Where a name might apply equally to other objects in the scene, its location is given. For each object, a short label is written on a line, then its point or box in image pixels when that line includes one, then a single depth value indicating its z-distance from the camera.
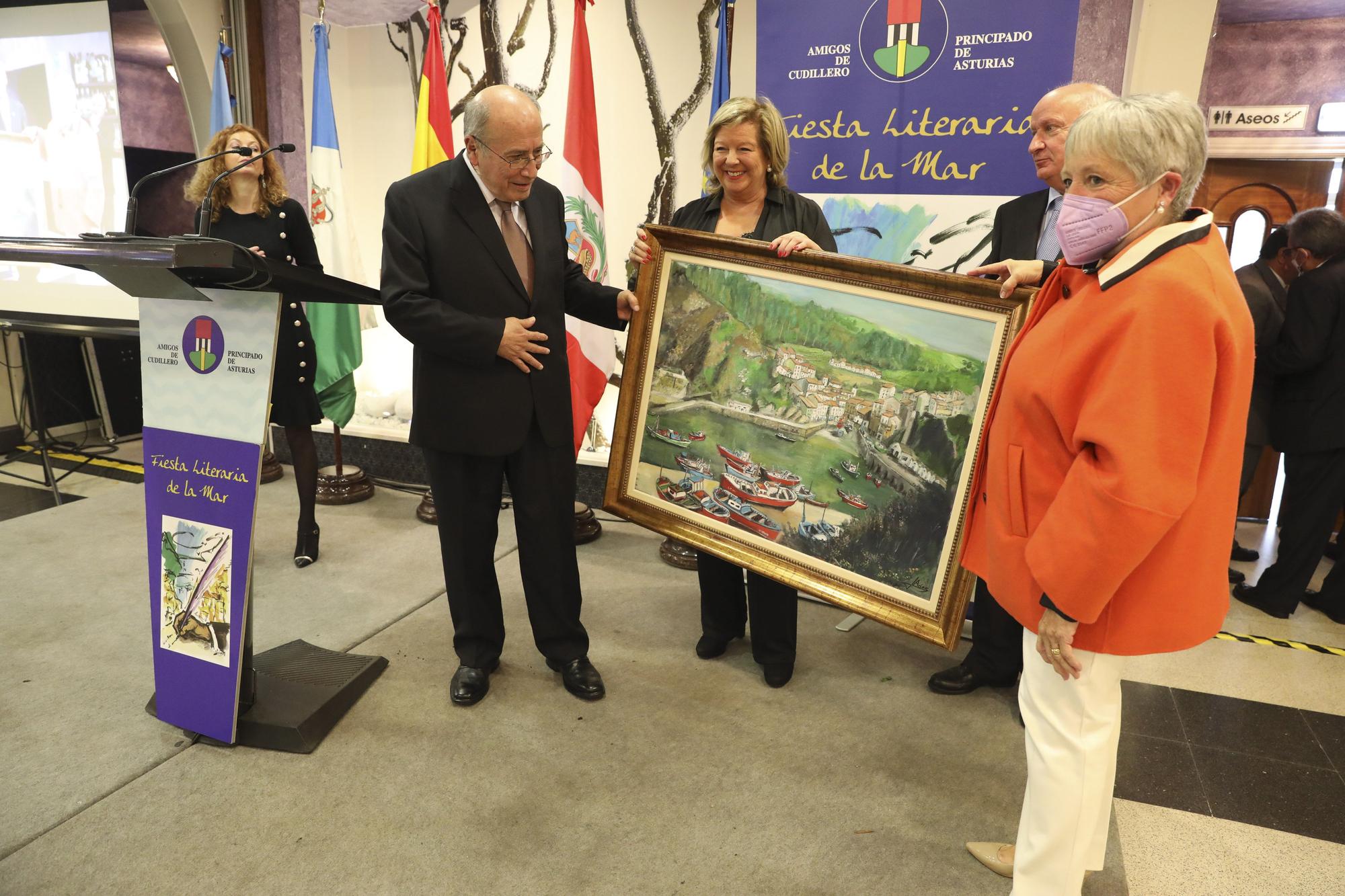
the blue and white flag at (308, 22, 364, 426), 4.32
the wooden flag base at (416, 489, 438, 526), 4.20
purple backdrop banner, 2.96
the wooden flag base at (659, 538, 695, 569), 3.78
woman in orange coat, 1.26
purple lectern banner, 2.12
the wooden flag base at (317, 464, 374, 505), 4.51
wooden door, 4.68
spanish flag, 4.15
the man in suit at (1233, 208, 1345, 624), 3.41
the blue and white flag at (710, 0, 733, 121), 3.61
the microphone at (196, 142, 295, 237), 1.82
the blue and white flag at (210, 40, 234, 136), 4.68
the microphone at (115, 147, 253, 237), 1.95
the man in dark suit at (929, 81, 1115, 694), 2.21
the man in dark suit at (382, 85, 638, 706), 2.22
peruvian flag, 3.76
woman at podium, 3.30
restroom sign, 4.63
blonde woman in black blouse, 2.42
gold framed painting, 2.15
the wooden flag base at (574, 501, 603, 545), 4.08
